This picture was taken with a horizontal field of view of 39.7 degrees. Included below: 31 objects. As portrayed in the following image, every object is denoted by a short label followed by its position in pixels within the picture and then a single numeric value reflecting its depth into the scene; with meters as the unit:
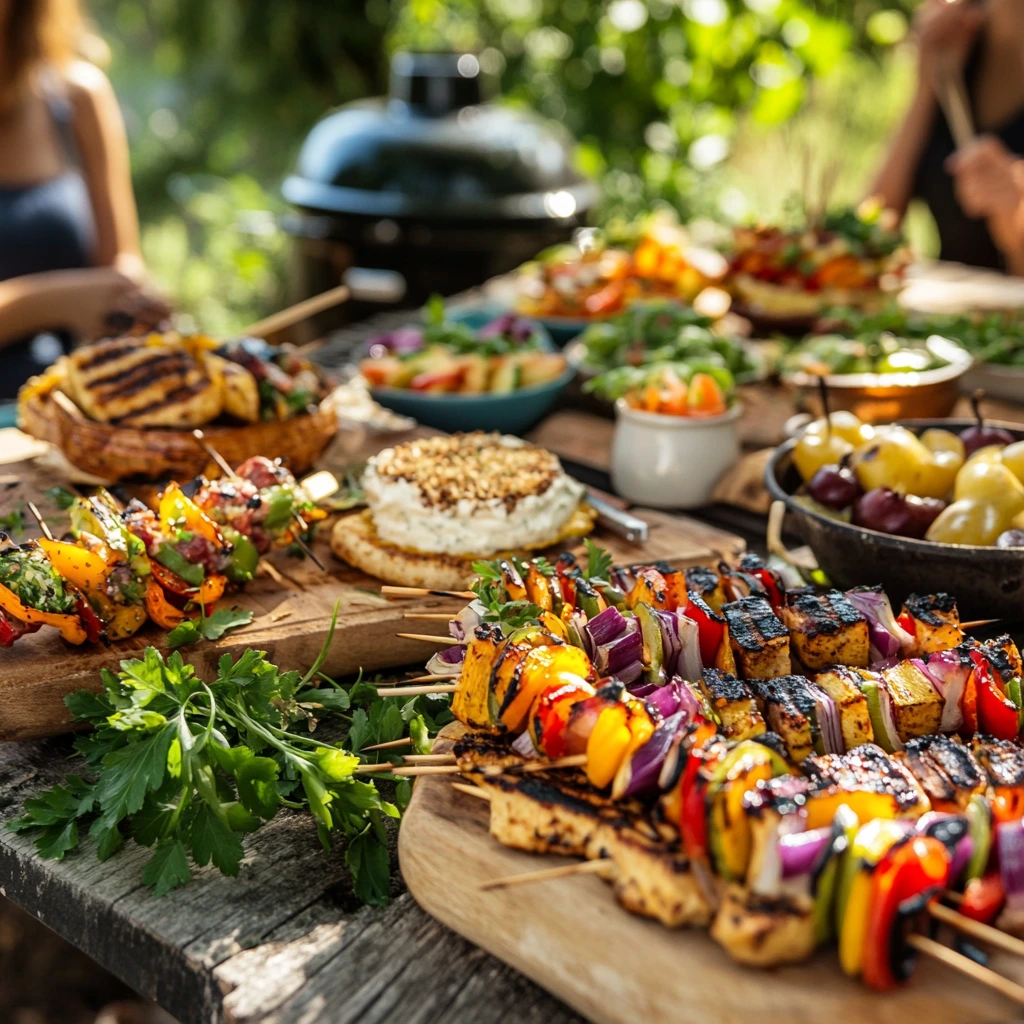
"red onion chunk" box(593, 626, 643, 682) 0.66
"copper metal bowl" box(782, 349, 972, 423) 0.99
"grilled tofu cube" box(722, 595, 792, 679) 0.67
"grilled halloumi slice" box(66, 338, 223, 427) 0.89
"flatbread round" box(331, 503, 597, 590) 0.80
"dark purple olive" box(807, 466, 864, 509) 0.80
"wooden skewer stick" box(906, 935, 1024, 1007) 0.46
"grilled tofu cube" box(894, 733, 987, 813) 0.56
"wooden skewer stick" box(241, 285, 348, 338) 1.08
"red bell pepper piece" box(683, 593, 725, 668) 0.67
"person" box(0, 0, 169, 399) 1.29
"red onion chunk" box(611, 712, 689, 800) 0.56
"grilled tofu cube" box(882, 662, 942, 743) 0.64
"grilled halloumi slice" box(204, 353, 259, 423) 0.90
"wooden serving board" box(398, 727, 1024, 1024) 0.47
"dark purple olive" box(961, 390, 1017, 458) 0.84
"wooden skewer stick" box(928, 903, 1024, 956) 0.48
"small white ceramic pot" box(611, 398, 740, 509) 0.95
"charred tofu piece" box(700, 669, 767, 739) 0.62
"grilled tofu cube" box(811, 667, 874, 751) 0.63
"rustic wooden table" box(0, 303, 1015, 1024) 0.54
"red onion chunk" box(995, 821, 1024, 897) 0.51
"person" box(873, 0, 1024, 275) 1.39
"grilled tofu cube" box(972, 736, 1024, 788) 0.56
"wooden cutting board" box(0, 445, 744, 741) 0.69
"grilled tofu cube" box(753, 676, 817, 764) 0.61
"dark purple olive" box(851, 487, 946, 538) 0.77
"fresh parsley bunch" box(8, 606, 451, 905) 0.60
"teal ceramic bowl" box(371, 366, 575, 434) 1.03
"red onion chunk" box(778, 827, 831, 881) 0.50
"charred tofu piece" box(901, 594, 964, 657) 0.68
